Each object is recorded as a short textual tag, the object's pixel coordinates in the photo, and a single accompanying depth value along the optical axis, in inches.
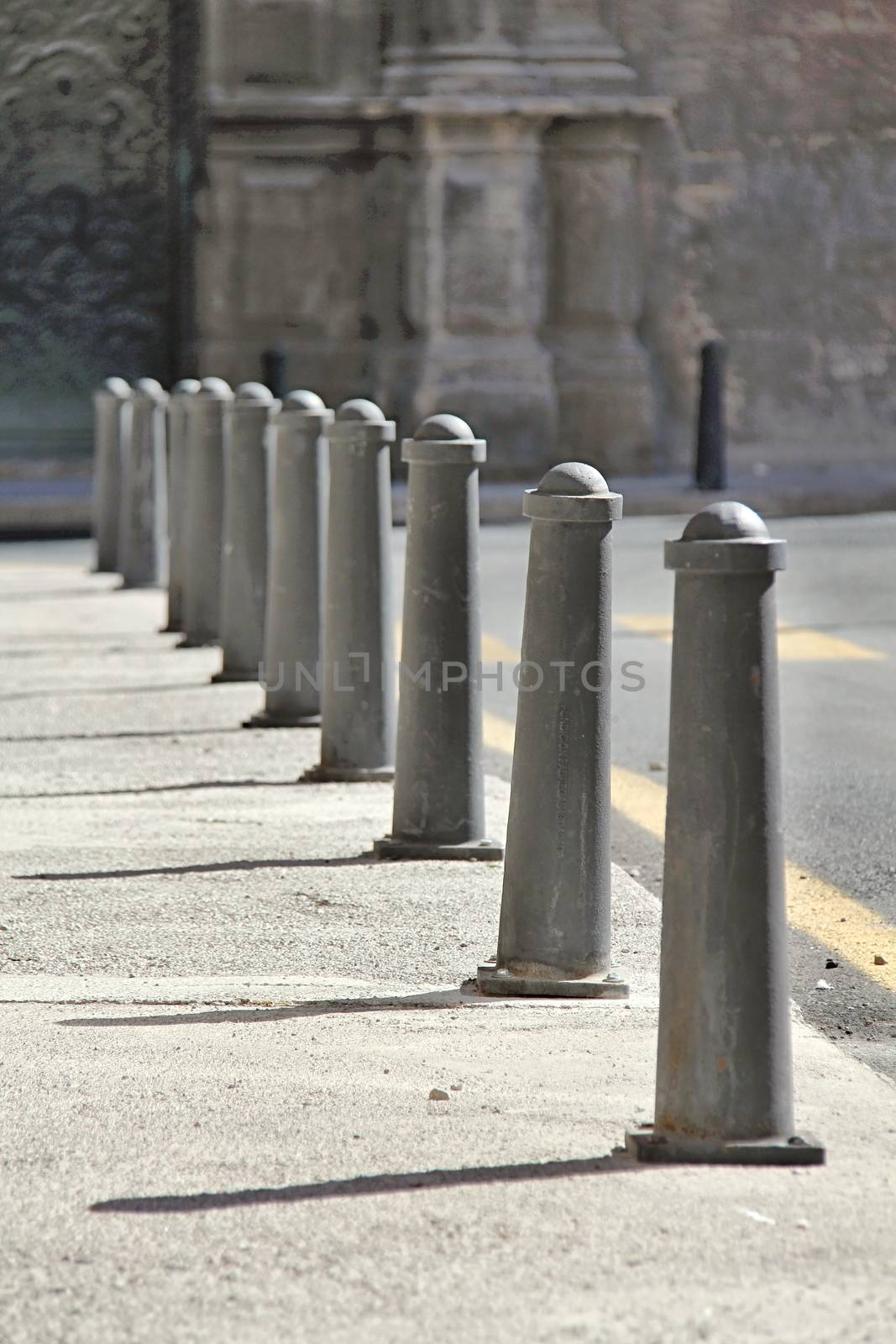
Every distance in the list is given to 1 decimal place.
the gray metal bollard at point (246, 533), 657.0
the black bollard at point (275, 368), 1354.6
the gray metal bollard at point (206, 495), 729.6
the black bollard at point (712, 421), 1321.4
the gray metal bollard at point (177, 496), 781.9
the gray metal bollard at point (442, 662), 420.2
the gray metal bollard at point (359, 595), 494.6
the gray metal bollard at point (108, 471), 963.3
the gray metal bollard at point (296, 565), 570.9
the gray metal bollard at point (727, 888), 257.8
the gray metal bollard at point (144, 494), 895.1
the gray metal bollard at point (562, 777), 333.4
